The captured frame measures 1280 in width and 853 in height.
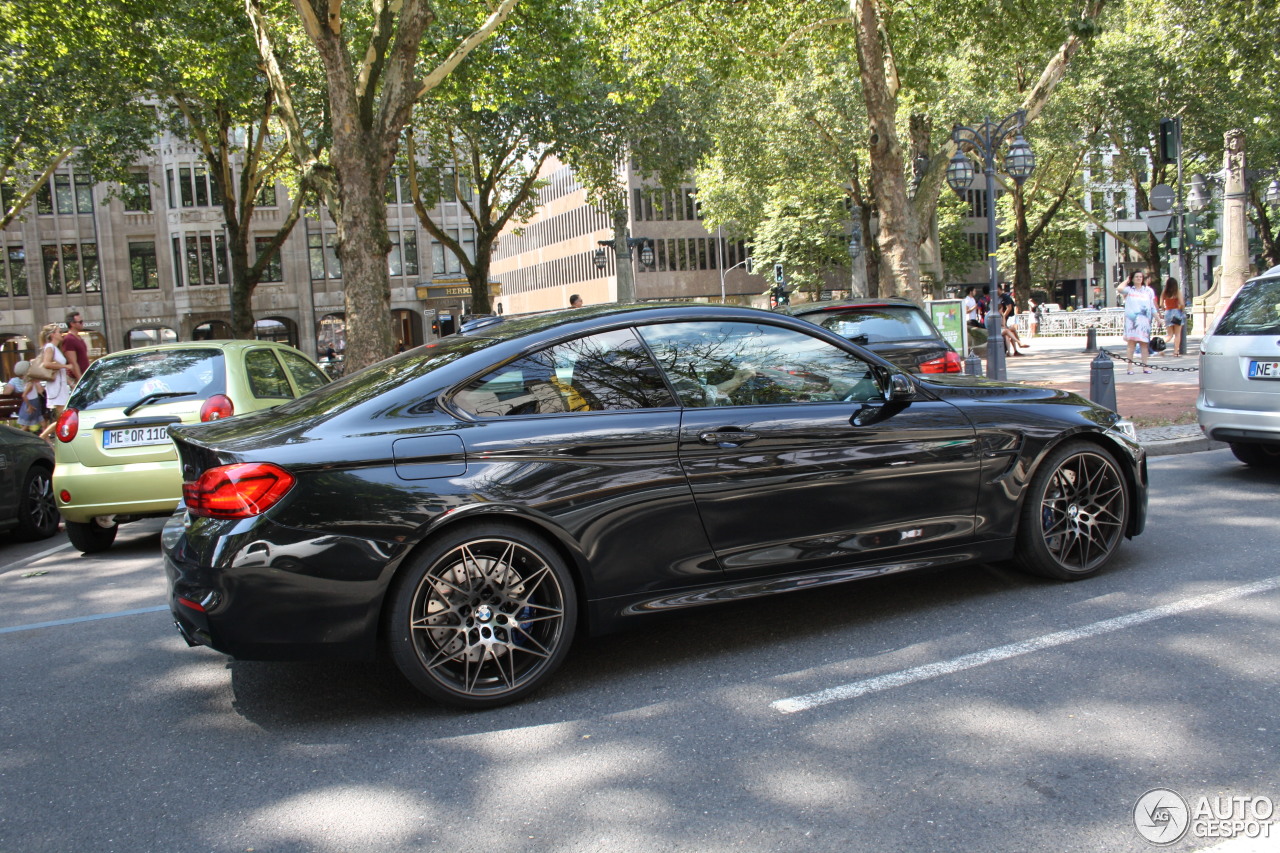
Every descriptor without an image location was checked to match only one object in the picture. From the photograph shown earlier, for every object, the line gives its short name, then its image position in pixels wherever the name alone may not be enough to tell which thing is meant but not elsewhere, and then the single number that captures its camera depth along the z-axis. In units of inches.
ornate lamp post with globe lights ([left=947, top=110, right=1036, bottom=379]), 774.5
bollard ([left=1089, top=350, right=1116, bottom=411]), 423.5
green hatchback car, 304.7
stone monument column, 1011.1
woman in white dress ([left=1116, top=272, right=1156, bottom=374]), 775.1
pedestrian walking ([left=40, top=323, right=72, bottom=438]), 544.1
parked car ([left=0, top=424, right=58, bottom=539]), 350.9
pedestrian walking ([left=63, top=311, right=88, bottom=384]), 576.7
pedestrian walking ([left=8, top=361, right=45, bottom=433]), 581.6
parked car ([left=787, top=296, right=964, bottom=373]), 421.1
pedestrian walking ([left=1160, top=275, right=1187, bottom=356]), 935.0
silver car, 309.7
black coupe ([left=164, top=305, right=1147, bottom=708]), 153.5
